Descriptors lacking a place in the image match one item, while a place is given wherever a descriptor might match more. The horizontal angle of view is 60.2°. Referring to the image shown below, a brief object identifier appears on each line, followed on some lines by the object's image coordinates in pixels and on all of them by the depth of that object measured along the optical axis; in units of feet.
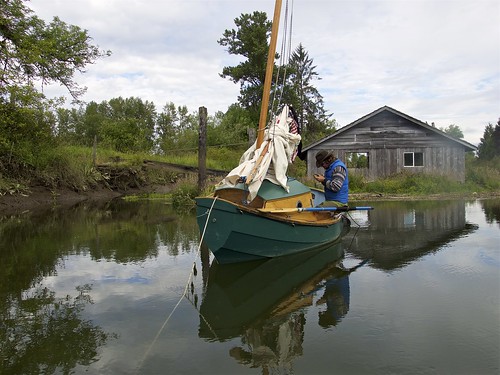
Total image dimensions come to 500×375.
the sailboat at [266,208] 22.56
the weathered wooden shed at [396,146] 82.99
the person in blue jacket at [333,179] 29.22
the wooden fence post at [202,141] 51.96
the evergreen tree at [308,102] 177.58
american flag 29.77
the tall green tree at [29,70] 60.64
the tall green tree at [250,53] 147.23
